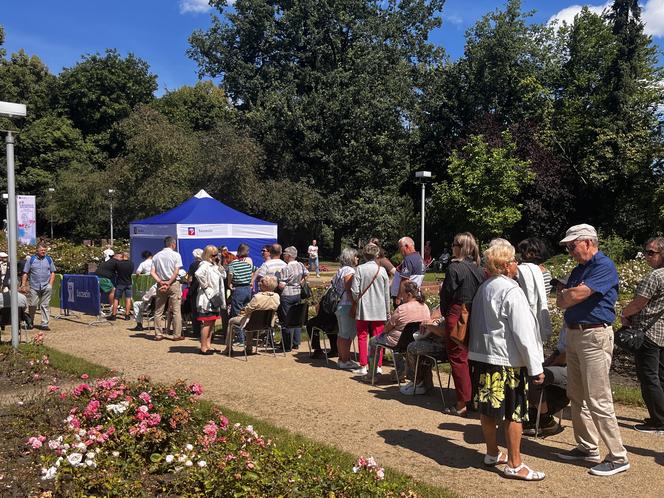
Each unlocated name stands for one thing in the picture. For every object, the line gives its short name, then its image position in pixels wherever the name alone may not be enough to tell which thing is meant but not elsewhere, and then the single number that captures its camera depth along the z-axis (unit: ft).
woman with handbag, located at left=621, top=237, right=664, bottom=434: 17.83
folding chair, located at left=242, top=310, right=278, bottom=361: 29.32
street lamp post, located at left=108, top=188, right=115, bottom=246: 89.24
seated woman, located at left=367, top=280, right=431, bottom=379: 23.90
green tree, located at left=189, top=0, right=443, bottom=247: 108.17
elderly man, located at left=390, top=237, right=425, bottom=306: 28.37
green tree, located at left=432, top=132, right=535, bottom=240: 88.53
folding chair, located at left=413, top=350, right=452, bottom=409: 21.80
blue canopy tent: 56.13
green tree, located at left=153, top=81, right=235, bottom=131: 160.86
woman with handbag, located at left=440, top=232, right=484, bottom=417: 19.56
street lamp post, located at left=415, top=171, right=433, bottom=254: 68.80
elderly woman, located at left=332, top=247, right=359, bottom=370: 27.04
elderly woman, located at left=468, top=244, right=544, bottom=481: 14.34
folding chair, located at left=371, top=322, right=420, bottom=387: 23.65
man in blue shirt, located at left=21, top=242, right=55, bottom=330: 38.81
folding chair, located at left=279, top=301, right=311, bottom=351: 30.68
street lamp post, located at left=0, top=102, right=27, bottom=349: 30.42
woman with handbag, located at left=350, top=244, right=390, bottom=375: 25.68
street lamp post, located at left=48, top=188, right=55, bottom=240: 128.52
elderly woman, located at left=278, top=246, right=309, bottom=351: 30.99
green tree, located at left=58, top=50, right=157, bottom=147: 161.48
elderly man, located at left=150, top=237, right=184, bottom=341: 35.42
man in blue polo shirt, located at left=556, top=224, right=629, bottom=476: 15.16
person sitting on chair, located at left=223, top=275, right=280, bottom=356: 29.19
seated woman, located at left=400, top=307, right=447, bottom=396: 21.45
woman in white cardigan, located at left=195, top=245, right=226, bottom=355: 30.37
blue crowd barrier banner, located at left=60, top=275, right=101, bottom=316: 41.70
